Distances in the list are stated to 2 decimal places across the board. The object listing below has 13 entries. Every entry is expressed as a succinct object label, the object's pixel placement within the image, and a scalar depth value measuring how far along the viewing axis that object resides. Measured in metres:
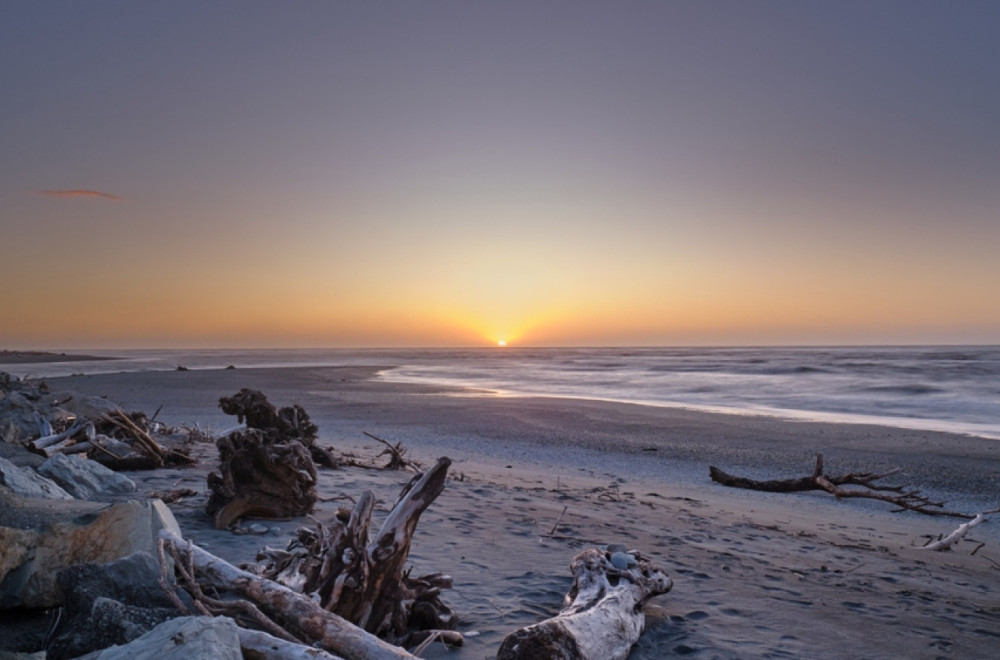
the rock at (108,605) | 2.55
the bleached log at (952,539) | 6.52
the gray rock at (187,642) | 2.13
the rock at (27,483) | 4.44
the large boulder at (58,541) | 3.22
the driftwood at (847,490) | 8.24
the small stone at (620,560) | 4.15
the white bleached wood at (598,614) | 2.98
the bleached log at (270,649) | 2.48
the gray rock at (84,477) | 5.93
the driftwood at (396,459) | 9.73
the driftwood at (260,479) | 5.95
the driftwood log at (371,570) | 3.44
